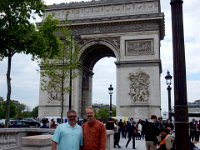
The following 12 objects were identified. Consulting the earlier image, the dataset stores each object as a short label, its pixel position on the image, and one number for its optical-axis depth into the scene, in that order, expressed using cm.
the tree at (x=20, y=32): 1132
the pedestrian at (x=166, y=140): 597
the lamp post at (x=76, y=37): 2533
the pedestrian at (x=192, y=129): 1307
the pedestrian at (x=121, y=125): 1734
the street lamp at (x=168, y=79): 1260
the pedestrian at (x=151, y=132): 719
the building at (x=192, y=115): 2773
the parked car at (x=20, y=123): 1831
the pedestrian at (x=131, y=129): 1310
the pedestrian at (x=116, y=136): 1217
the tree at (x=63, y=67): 1860
